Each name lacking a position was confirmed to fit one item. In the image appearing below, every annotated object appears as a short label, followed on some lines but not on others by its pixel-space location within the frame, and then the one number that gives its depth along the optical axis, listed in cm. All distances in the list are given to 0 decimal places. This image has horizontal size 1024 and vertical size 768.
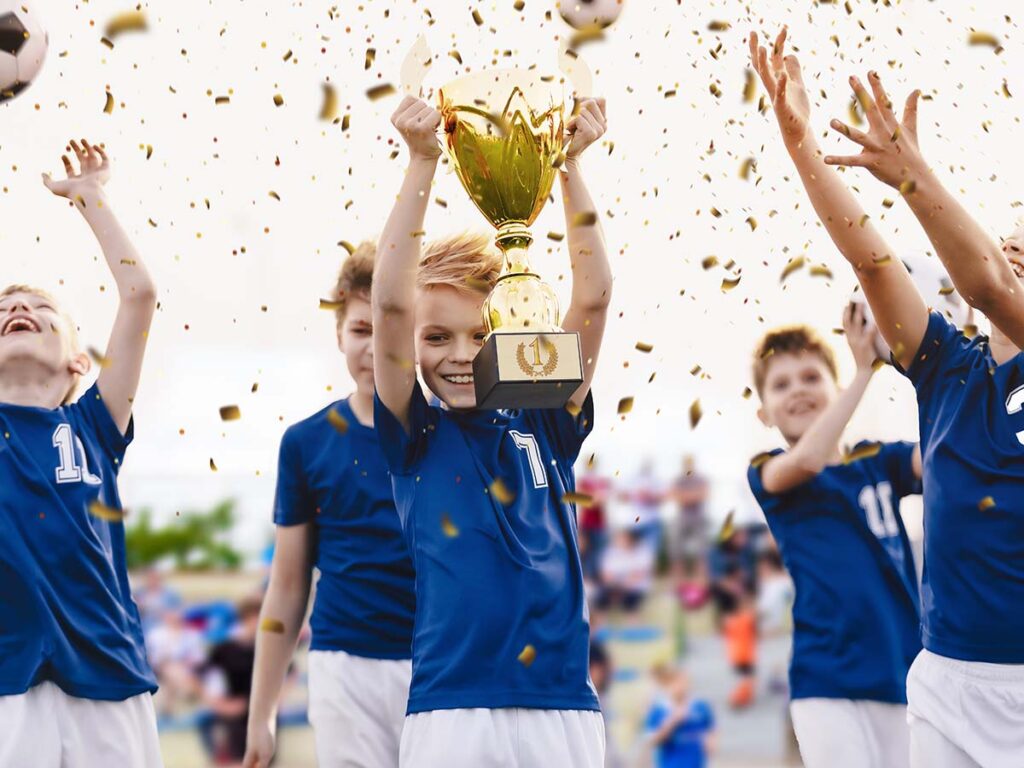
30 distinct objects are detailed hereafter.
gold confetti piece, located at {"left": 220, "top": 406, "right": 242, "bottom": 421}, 352
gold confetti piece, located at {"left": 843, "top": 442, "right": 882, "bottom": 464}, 467
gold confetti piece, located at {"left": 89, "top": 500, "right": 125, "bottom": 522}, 377
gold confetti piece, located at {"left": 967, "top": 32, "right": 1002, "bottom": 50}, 348
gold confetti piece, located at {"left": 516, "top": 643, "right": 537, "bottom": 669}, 301
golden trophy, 306
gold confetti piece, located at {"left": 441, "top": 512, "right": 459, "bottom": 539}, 315
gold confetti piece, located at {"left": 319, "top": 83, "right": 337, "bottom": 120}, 329
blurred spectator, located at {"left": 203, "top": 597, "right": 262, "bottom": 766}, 895
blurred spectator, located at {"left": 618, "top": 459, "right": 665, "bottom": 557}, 1139
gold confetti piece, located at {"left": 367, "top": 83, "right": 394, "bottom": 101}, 328
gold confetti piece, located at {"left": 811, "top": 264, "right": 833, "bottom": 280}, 359
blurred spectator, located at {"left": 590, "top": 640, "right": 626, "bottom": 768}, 876
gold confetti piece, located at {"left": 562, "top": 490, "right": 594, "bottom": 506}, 326
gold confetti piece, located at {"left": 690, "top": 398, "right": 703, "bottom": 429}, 342
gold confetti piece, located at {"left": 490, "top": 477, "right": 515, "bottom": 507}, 320
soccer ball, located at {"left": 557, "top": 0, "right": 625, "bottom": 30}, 403
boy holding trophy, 299
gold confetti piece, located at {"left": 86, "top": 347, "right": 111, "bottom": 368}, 379
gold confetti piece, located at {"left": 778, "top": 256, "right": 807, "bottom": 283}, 357
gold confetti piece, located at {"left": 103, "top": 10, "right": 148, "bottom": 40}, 345
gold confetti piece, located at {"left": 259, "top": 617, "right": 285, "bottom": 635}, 443
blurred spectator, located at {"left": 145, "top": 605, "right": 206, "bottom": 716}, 959
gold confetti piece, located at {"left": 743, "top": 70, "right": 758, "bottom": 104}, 344
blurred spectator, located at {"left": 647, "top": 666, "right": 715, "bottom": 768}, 901
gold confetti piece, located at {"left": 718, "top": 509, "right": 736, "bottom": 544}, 349
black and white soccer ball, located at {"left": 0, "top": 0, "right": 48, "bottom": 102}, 428
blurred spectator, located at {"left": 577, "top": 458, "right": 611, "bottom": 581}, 964
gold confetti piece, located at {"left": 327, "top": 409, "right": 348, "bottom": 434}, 377
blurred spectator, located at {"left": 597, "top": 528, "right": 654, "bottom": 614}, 1081
